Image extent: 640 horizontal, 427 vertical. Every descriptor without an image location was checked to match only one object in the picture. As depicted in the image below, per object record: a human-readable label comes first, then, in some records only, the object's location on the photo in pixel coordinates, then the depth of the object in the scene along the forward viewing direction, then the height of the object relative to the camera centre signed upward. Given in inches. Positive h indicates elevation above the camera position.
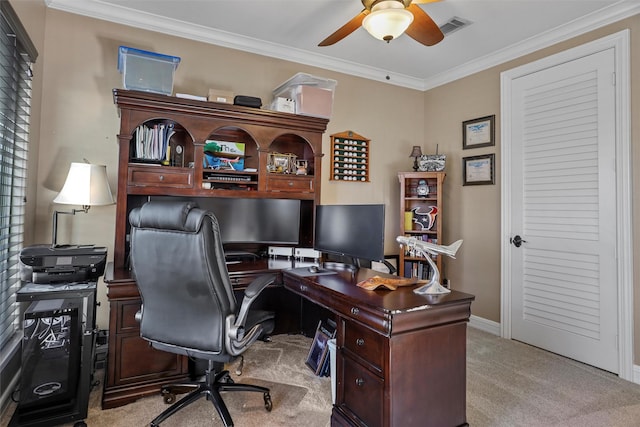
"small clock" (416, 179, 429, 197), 147.4 +14.9
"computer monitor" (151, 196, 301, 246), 112.7 +1.0
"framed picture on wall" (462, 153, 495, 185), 135.2 +22.2
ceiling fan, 76.3 +47.4
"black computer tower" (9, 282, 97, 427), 69.9 -27.9
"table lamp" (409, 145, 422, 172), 148.5 +30.7
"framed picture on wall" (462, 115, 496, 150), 135.3 +37.0
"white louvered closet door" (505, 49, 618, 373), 103.3 +5.4
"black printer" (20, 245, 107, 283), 74.1 -9.6
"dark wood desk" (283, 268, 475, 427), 59.3 -24.1
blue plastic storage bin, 94.0 +41.4
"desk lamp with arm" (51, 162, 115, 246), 87.3 +7.8
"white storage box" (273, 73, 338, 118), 115.7 +43.4
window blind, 73.2 +15.8
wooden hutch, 82.1 +13.8
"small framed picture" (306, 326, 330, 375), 96.1 -36.4
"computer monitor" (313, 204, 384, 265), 83.5 -2.0
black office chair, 64.2 -12.9
